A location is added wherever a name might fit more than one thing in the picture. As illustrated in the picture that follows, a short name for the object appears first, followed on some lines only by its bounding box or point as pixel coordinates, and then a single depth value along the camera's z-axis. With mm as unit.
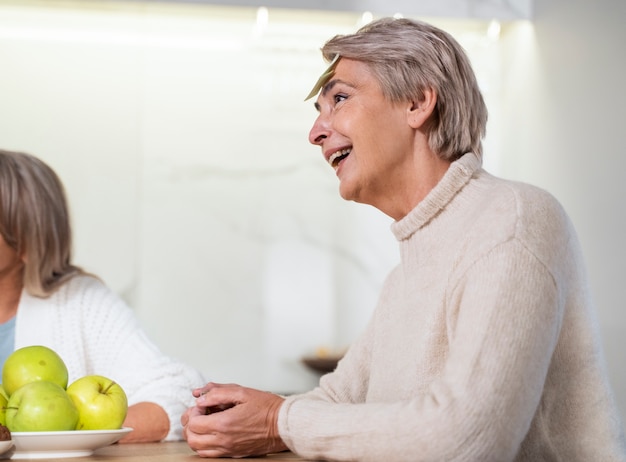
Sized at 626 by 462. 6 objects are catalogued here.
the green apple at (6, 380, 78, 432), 1332
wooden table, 1385
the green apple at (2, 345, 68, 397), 1420
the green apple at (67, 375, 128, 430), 1395
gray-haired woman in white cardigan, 2252
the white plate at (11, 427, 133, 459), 1328
